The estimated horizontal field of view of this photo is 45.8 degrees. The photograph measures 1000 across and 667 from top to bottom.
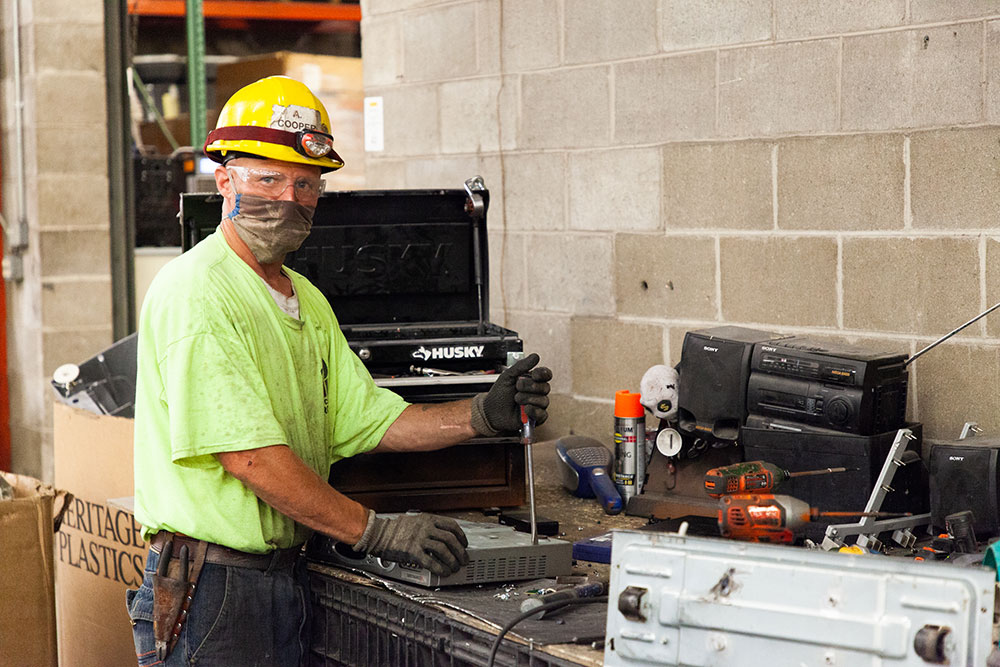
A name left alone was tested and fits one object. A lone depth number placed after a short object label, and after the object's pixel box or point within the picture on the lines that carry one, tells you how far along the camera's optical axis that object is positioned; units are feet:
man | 7.09
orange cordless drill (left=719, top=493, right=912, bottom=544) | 6.12
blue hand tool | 9.66
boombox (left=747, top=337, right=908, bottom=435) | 8.21
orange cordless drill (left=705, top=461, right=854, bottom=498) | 7.47
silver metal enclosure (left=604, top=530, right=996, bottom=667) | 4.87
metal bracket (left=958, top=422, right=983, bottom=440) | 8.54
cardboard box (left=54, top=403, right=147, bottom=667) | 10.97
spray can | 9.67
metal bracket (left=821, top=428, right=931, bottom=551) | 7.86
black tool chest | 9.25
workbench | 6.86
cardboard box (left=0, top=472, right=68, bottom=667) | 9.50
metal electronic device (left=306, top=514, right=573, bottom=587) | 7.65
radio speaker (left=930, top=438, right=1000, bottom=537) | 7.80
